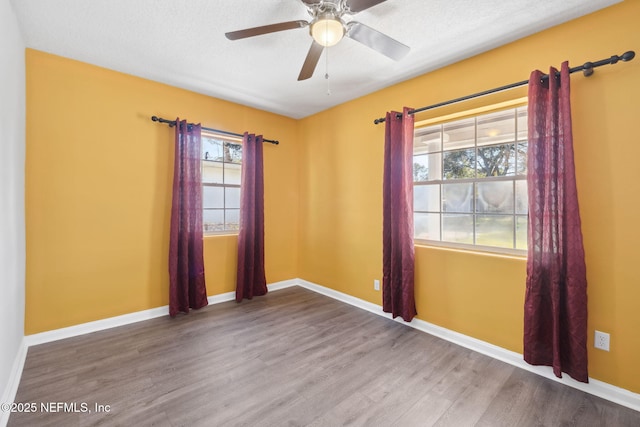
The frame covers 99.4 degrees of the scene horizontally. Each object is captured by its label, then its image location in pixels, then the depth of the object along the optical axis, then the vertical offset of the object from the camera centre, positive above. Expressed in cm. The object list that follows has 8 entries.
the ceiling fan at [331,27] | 165 +120
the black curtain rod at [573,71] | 174 +99
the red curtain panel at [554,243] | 187 -24
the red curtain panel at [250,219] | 370 -9
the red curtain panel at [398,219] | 282 -8
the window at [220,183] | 363 +42
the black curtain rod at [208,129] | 304 +107
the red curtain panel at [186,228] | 308 -17
